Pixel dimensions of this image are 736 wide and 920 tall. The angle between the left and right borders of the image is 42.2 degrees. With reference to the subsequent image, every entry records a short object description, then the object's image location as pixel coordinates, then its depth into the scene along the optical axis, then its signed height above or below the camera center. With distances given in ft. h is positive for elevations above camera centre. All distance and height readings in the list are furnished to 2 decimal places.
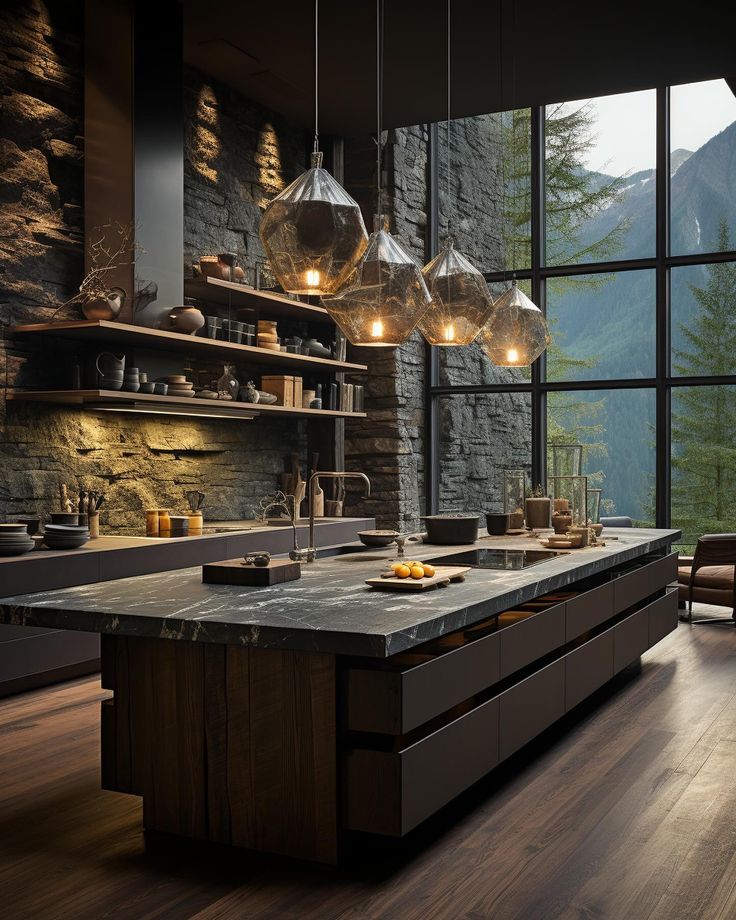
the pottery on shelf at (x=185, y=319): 18.84 +3.03
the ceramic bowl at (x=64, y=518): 16.52 -0.79
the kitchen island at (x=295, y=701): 8.55 -2.19
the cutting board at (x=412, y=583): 10.53 -1.23
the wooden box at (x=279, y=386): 23.06 +2.09
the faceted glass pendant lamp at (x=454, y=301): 14.43 +2.60
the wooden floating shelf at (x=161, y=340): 16.67 +2.59
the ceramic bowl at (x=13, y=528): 15.08 -0.88
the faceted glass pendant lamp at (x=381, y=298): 11.99 +2.21
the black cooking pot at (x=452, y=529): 15.75 -0.93
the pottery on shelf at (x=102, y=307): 17.12 +2.97
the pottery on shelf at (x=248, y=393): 21.29 +1.77
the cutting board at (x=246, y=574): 10.93 -1.17
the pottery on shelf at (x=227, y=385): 20.79 +1.90
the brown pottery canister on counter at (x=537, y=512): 18.52 -0.77
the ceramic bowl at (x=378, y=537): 14.85 -1.01
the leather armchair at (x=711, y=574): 22.12 -2.45
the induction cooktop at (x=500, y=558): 13.18 -1.25
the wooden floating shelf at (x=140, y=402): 16.84 +1.36
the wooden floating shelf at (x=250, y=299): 20.76 +4.07
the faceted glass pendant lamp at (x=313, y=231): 10.00 +2.55
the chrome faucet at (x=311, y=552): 12.71 -1.09
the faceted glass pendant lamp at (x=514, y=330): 16.33 +2.45
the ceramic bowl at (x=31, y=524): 16.35 -0.88
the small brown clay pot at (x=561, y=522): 17.58 -0.92
